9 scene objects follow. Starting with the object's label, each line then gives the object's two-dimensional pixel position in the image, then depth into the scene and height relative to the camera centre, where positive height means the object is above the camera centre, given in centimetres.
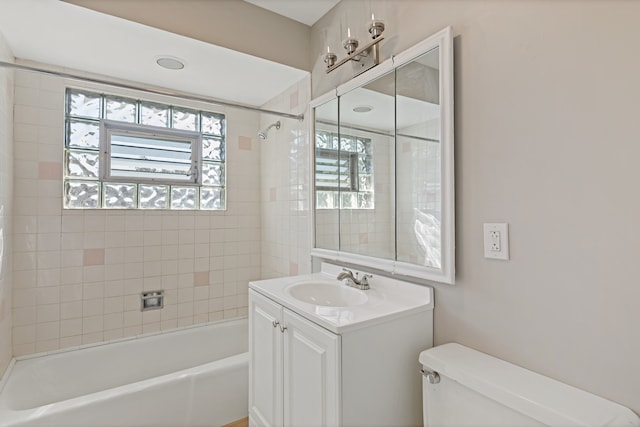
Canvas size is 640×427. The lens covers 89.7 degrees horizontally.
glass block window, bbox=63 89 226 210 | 221 +47
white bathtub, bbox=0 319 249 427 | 151 -95
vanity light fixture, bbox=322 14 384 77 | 151 +84
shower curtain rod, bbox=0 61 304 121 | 150 +70
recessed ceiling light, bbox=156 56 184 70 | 200 +99
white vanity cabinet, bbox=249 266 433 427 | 111 -54
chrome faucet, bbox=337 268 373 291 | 160 -32
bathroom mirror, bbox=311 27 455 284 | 128 +25
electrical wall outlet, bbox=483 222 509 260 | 111 -8
